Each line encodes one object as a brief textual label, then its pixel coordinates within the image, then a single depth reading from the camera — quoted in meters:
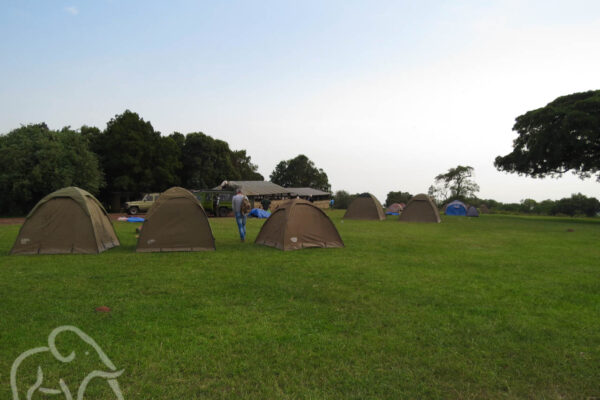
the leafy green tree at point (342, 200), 48.95
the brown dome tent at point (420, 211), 23.55
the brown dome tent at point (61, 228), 9.40
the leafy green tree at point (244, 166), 58.59
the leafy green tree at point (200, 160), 45.28
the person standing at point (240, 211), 12.34
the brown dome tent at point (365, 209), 25.27
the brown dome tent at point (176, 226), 9.94
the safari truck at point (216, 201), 27.31
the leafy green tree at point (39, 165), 27.06
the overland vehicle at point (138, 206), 27.23
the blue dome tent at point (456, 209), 34.34
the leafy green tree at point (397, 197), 47.09
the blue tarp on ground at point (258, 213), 27.20
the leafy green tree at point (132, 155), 35.00
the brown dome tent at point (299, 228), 10.62
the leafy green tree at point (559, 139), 23.38
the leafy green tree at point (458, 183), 53.59
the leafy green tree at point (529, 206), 43.00
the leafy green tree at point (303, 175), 68.69
